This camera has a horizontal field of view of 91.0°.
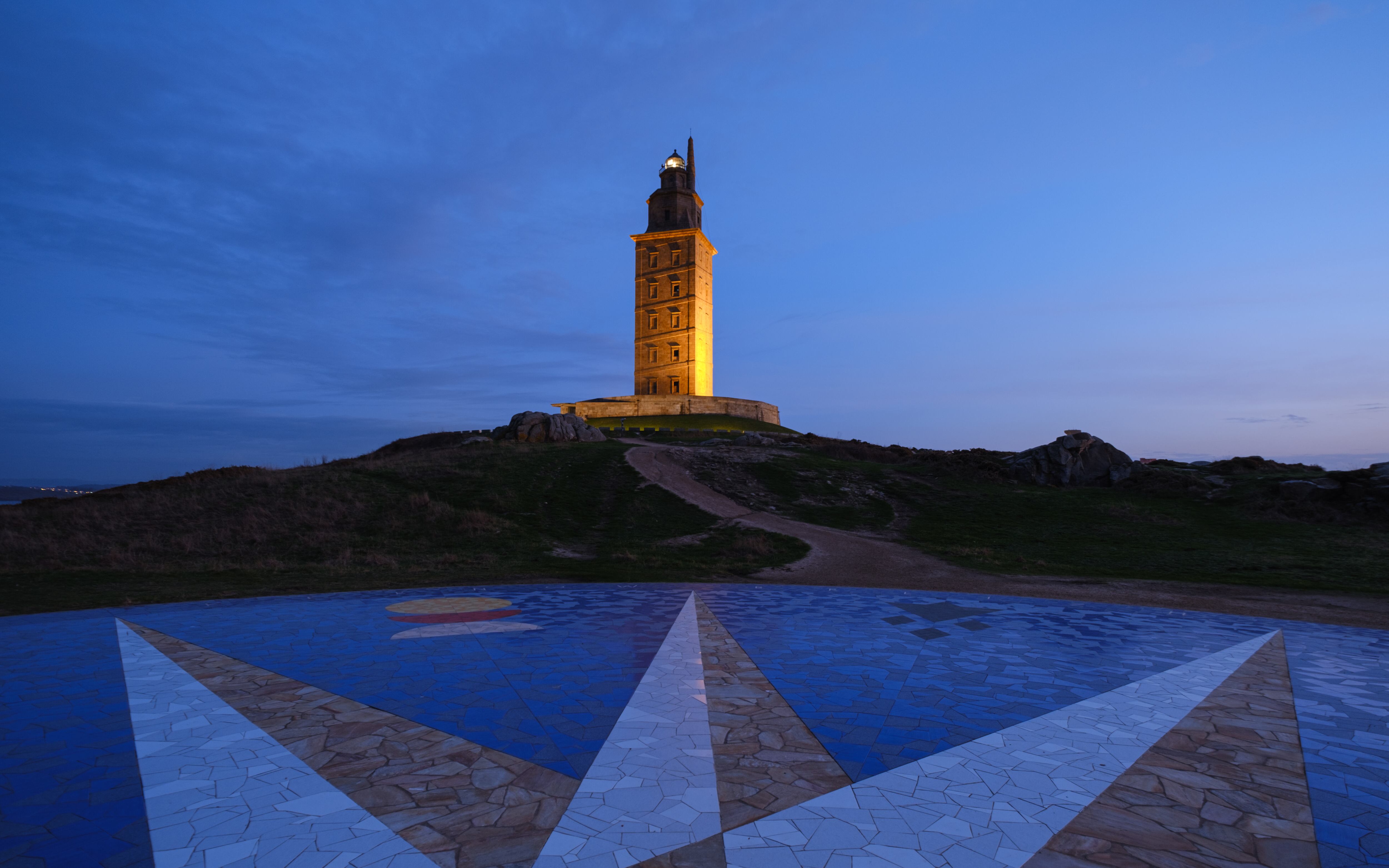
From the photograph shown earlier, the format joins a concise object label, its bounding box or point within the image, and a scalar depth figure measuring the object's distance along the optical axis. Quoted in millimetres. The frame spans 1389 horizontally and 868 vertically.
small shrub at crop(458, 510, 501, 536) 23109
